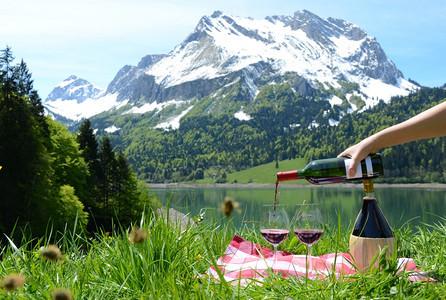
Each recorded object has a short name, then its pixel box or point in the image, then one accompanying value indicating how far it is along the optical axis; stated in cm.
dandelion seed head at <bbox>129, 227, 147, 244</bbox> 184
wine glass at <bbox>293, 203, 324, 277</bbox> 254
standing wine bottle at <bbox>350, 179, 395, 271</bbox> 226
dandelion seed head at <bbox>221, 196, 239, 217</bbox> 229
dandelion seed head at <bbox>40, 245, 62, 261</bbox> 163
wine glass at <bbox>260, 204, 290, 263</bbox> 260
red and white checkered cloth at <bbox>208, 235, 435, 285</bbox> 220
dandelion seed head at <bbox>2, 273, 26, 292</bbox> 149
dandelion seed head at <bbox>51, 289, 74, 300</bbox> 144
